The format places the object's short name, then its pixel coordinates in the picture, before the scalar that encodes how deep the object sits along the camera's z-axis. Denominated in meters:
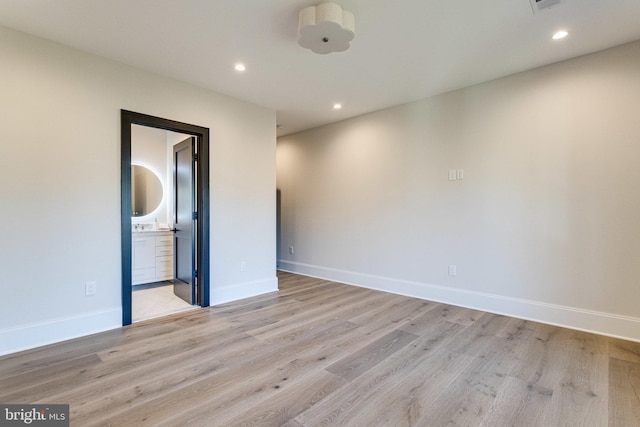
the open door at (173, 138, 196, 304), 3.62
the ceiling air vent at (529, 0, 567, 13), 2.04
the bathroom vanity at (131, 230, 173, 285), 4.40
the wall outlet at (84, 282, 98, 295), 2.73
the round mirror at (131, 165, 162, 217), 4.85
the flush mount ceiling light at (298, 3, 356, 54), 2.01
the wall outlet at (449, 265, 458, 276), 3.66
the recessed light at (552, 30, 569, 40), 2.46
